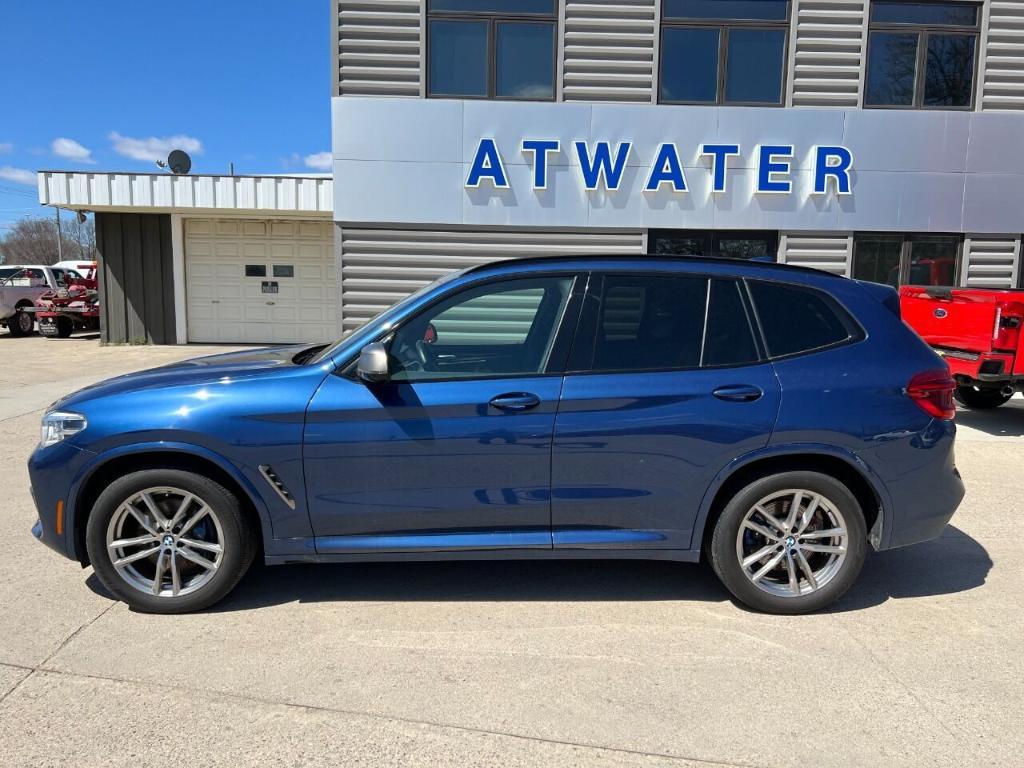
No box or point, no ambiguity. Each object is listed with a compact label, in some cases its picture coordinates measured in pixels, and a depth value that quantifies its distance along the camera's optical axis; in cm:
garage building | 1558
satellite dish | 1689
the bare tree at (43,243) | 7612
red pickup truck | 732
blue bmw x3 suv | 340
